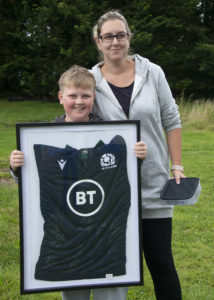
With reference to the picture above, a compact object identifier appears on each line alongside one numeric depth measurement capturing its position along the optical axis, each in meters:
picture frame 2.16
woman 2.37
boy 2.27
